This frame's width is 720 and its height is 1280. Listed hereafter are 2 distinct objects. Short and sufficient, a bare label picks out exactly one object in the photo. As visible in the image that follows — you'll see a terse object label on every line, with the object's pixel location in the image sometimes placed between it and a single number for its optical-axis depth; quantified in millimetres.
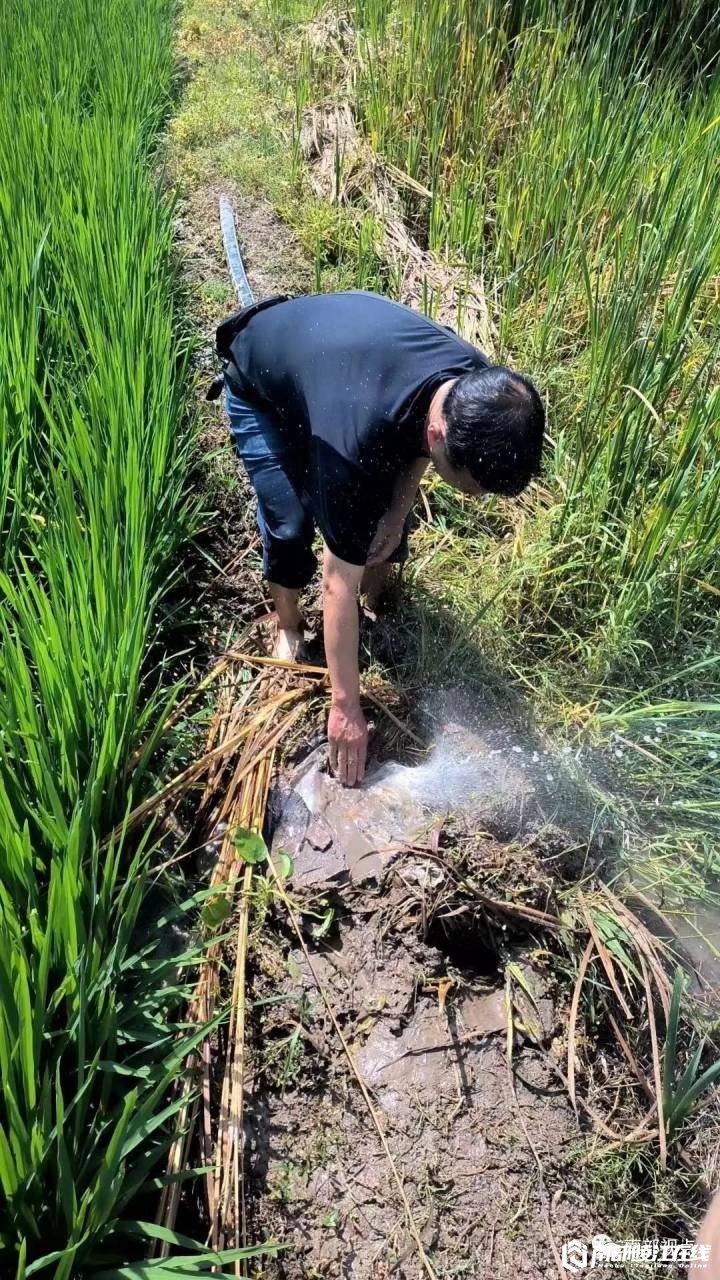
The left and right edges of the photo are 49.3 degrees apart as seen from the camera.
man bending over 1363
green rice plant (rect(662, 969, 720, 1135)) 1224
